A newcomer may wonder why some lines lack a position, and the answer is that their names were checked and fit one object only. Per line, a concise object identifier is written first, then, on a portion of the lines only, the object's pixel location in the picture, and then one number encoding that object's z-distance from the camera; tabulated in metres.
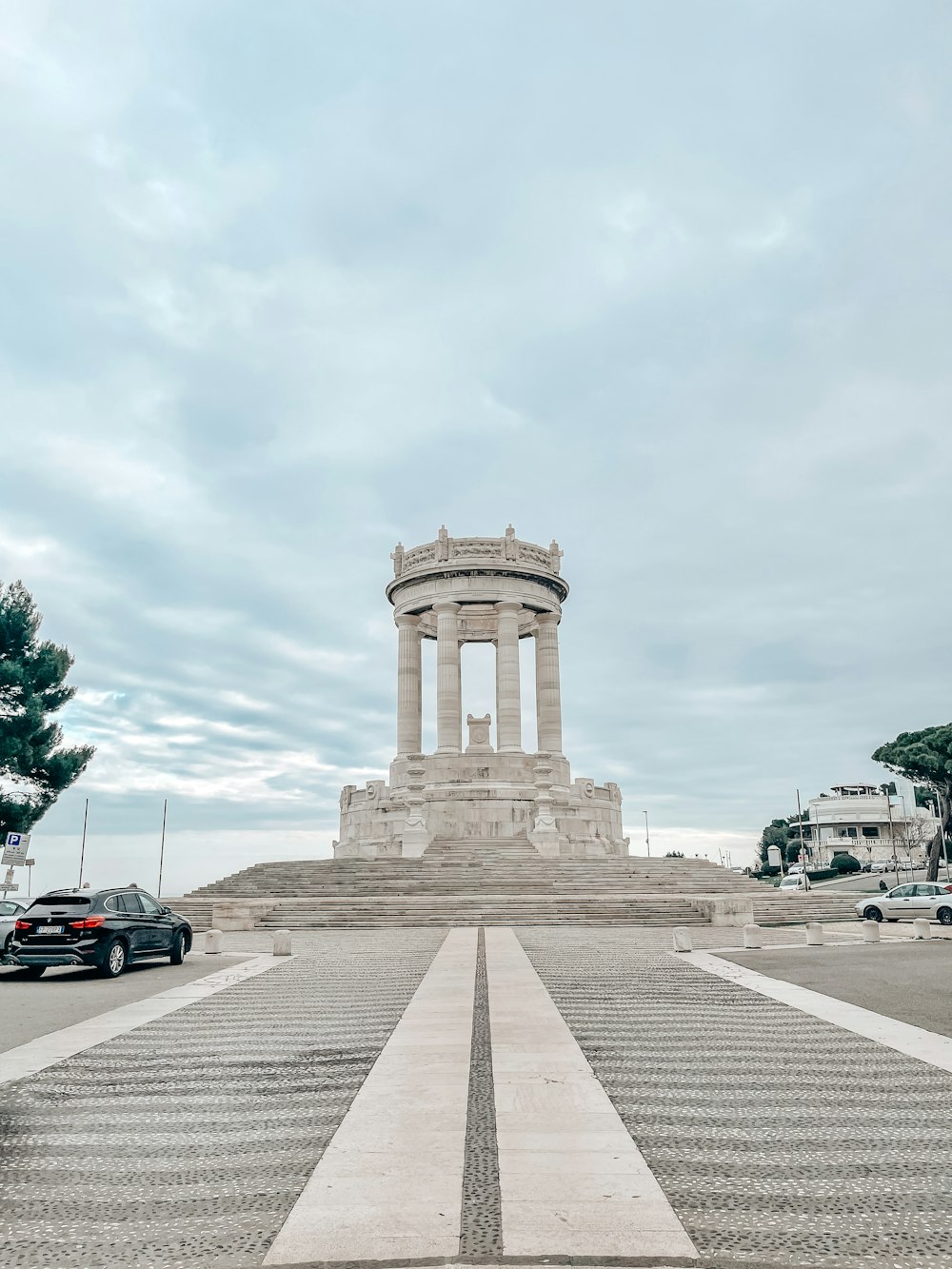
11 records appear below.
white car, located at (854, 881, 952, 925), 33.03
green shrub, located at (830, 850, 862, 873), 91.06
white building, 121.75
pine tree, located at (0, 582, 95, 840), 41.97
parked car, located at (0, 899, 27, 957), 19.12
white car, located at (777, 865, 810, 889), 65.75
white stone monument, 46.84
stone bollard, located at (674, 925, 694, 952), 19.84
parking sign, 30.72
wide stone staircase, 29.59
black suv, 16.38
